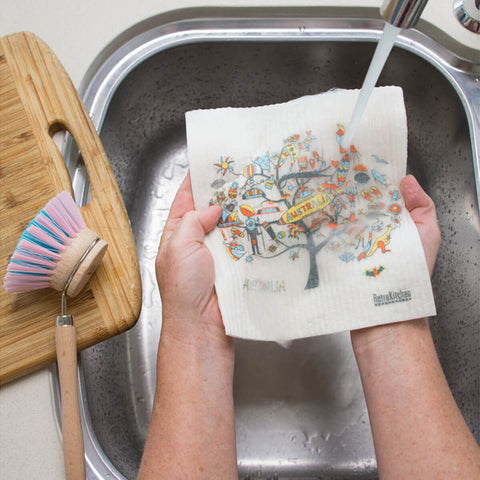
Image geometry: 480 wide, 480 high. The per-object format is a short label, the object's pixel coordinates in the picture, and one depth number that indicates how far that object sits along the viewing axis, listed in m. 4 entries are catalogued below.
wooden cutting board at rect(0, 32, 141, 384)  0.52
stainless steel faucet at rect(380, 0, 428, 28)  0.36
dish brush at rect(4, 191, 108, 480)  0.48
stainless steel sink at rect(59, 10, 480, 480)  0.64
